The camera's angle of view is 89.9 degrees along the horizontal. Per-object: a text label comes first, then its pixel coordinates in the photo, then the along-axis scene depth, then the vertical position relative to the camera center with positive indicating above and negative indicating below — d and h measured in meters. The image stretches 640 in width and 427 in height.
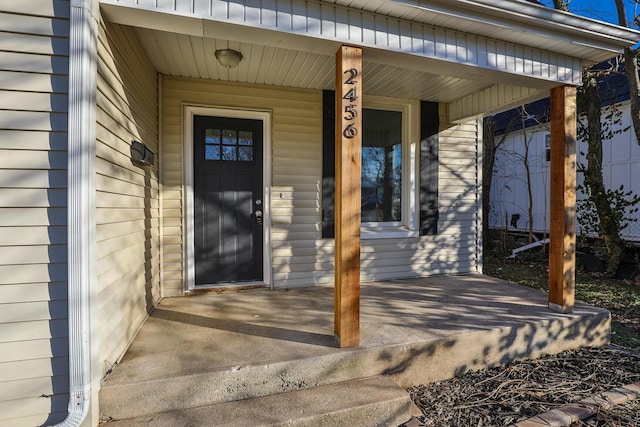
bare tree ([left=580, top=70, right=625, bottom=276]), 5.20 +0.57
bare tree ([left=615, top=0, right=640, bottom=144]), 4.71 +2.10
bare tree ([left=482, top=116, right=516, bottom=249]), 7.99 +1.53
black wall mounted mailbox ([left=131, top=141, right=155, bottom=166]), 2.38 +0.47
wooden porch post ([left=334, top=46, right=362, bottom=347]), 2.21 +0.17
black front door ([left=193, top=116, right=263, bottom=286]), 3.51 +0.16
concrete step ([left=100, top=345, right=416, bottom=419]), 1.76 -1.01
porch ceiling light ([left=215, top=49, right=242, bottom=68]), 2.75 +1.38
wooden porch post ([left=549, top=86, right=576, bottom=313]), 2.96 +0.15
